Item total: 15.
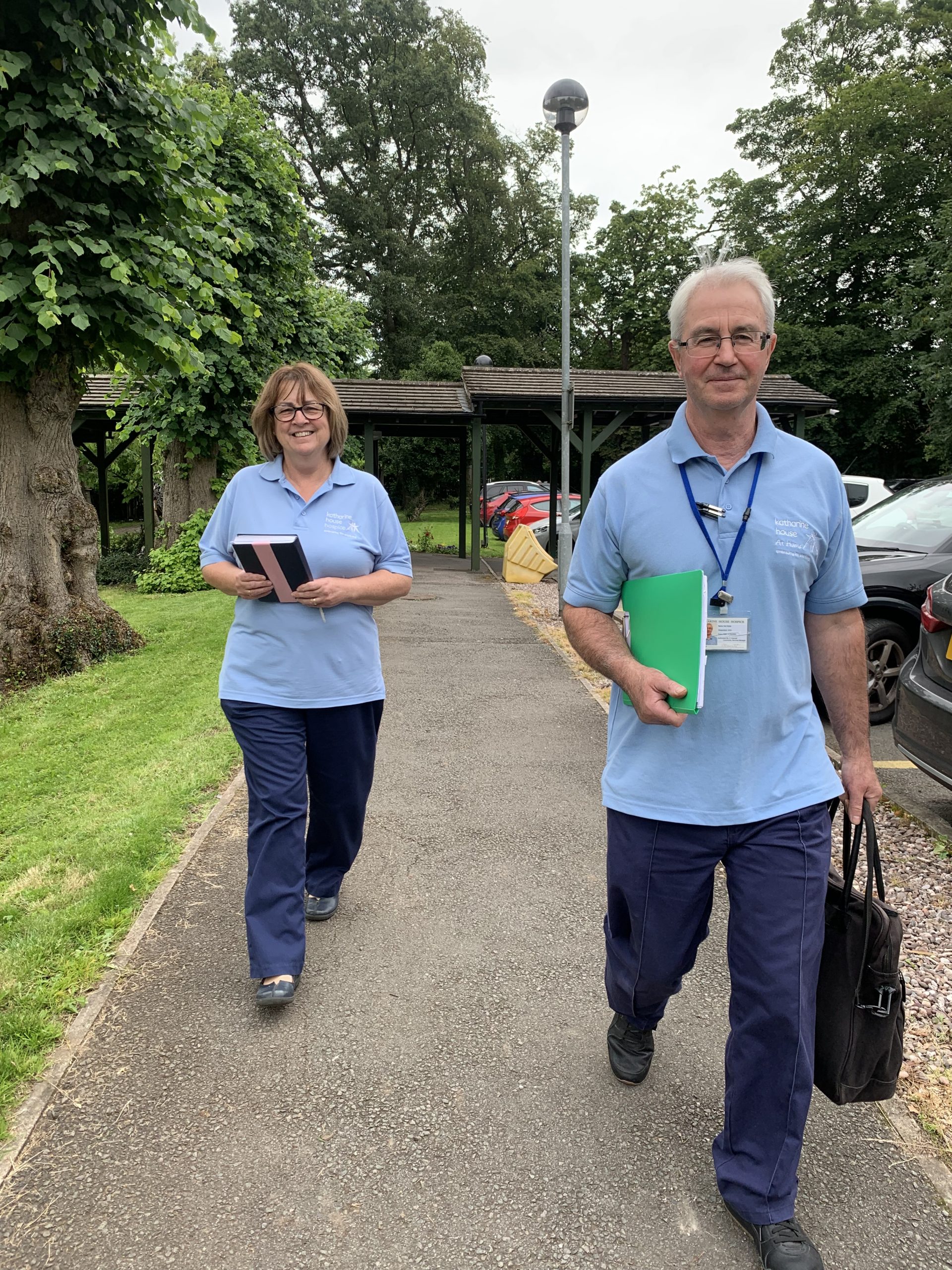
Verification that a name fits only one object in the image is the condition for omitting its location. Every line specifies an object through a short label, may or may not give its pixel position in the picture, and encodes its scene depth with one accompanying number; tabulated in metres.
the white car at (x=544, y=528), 21.28
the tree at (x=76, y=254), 7.03
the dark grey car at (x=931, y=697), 4.65
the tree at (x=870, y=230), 30.77
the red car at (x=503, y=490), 27.98
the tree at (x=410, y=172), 42.59
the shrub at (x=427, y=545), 23.89
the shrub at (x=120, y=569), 18.89
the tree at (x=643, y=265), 42.22
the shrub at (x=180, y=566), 16.36
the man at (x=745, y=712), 2.14
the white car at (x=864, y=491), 11.82
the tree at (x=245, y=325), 14.94
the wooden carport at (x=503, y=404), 18.02
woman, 3.15
